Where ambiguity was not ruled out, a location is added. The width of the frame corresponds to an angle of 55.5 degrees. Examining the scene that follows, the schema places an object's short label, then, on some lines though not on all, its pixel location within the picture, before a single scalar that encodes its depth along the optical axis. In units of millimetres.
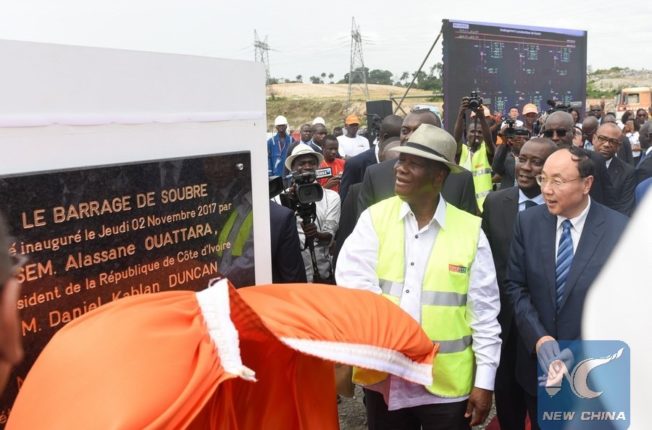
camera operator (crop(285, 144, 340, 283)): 3762
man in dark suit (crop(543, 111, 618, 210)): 4262
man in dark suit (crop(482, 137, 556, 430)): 3320
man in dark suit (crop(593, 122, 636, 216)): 4838
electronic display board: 9938
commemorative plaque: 1510
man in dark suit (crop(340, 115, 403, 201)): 5324
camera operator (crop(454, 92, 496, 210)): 5636
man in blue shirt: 10583
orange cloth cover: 1164
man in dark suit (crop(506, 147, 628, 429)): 2594
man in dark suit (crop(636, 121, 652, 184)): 5738
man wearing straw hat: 2410
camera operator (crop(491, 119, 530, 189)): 5488
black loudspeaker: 10406
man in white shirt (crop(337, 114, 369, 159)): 10625
